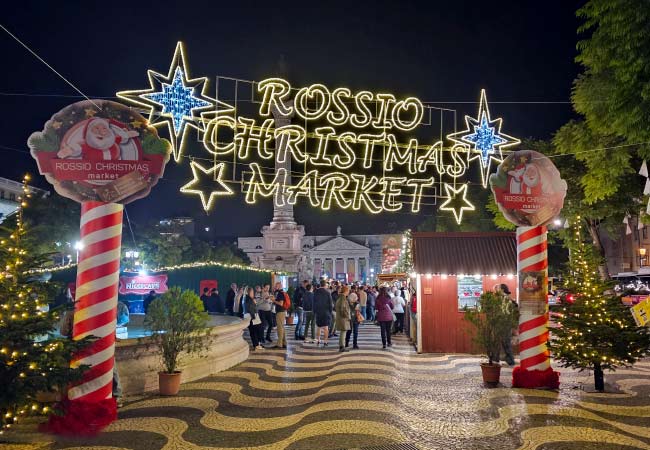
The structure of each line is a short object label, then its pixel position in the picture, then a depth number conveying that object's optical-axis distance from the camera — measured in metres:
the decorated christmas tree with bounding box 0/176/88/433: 5.52
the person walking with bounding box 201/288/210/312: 16.33
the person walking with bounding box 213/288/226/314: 16.11
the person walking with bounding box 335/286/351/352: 13.44
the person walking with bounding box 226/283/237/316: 17.39
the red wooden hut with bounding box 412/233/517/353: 13.36
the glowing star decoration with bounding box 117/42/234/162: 10.68
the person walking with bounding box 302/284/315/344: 15.83
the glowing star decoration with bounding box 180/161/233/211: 11.82
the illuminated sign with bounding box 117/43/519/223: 13.38
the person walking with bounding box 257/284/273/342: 14.20
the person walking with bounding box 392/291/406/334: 17.56
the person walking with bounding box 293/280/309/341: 16.52
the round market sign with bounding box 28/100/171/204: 6.95
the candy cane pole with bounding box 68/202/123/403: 6.79
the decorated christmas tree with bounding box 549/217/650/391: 8.53
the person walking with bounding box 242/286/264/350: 13.88
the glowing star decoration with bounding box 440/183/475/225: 14.65
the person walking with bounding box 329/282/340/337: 17.58
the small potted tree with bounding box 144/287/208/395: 8.38
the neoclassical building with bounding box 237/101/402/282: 97.75
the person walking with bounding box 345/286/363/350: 13.88
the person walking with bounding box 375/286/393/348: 13.96
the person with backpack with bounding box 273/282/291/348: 13.86
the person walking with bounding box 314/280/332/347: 14.29
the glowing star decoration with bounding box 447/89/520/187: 14.39
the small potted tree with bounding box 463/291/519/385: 9.28
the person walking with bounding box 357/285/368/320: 21.72
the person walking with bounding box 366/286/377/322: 23.88
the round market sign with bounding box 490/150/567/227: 9.34
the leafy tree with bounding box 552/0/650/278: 10.15
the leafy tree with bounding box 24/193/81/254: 36.94
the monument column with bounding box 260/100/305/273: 38.03
